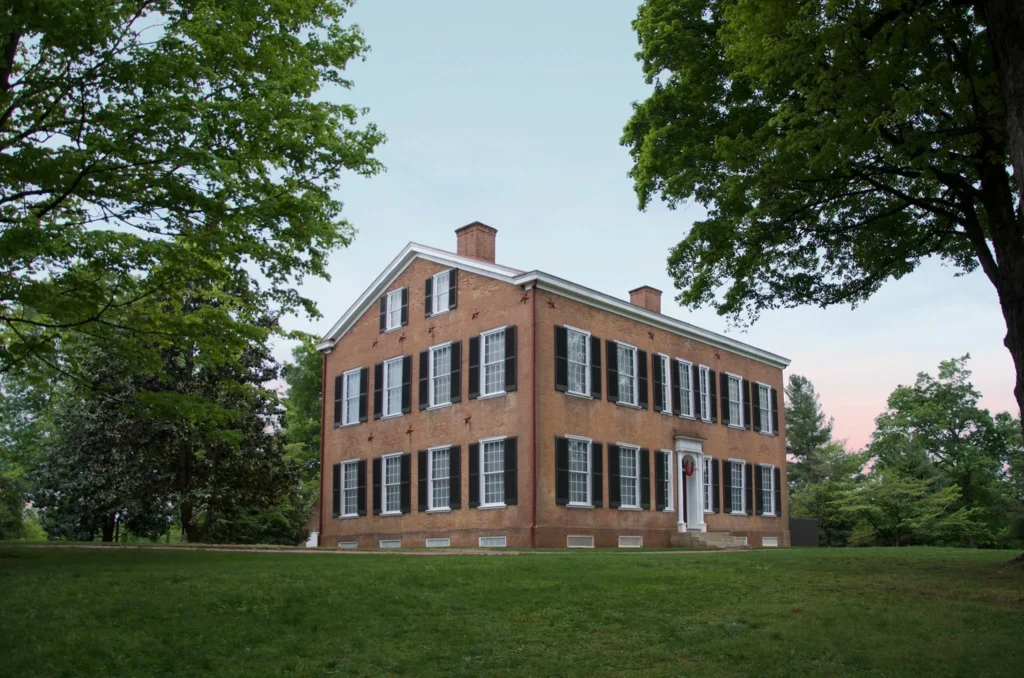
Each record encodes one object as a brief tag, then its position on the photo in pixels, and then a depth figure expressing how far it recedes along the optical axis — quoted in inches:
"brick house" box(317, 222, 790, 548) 951.6
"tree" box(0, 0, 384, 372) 483.2
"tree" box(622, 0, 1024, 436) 489.1
